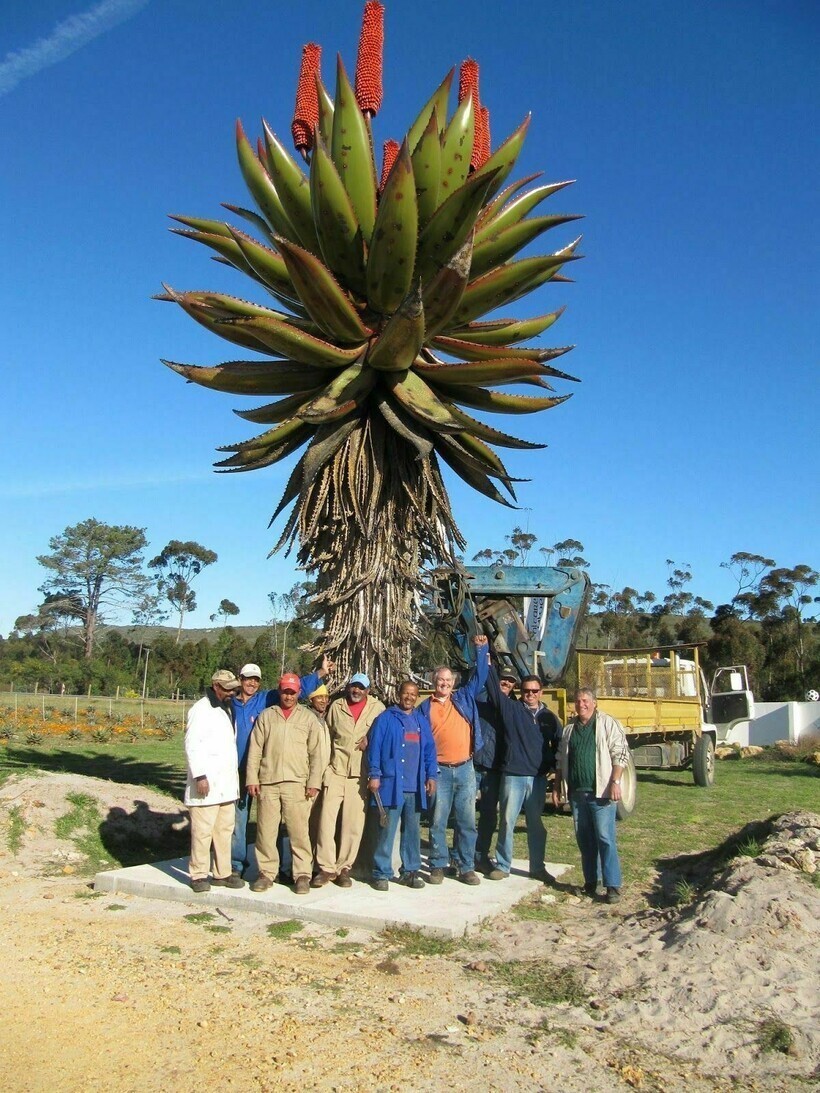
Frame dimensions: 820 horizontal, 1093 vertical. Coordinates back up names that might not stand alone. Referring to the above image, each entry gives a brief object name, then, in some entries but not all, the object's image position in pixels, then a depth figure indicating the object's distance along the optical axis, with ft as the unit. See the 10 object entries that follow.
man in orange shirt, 26.71
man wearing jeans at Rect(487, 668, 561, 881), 27.48
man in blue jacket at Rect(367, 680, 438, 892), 25.17
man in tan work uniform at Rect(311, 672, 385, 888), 25.49
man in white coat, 24.85
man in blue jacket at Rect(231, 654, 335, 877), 26.61
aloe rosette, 22.34
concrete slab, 21.95
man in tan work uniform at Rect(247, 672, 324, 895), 24.98
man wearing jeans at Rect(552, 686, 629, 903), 25.61
